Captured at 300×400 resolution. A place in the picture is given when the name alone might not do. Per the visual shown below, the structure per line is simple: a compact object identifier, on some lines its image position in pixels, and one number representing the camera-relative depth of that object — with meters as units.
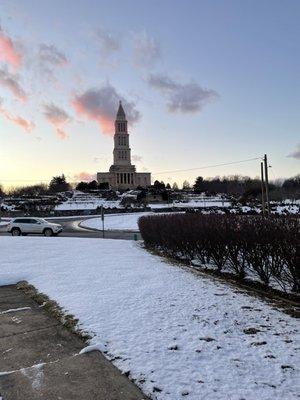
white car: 35.09
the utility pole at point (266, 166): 47.19
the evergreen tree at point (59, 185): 159.38
